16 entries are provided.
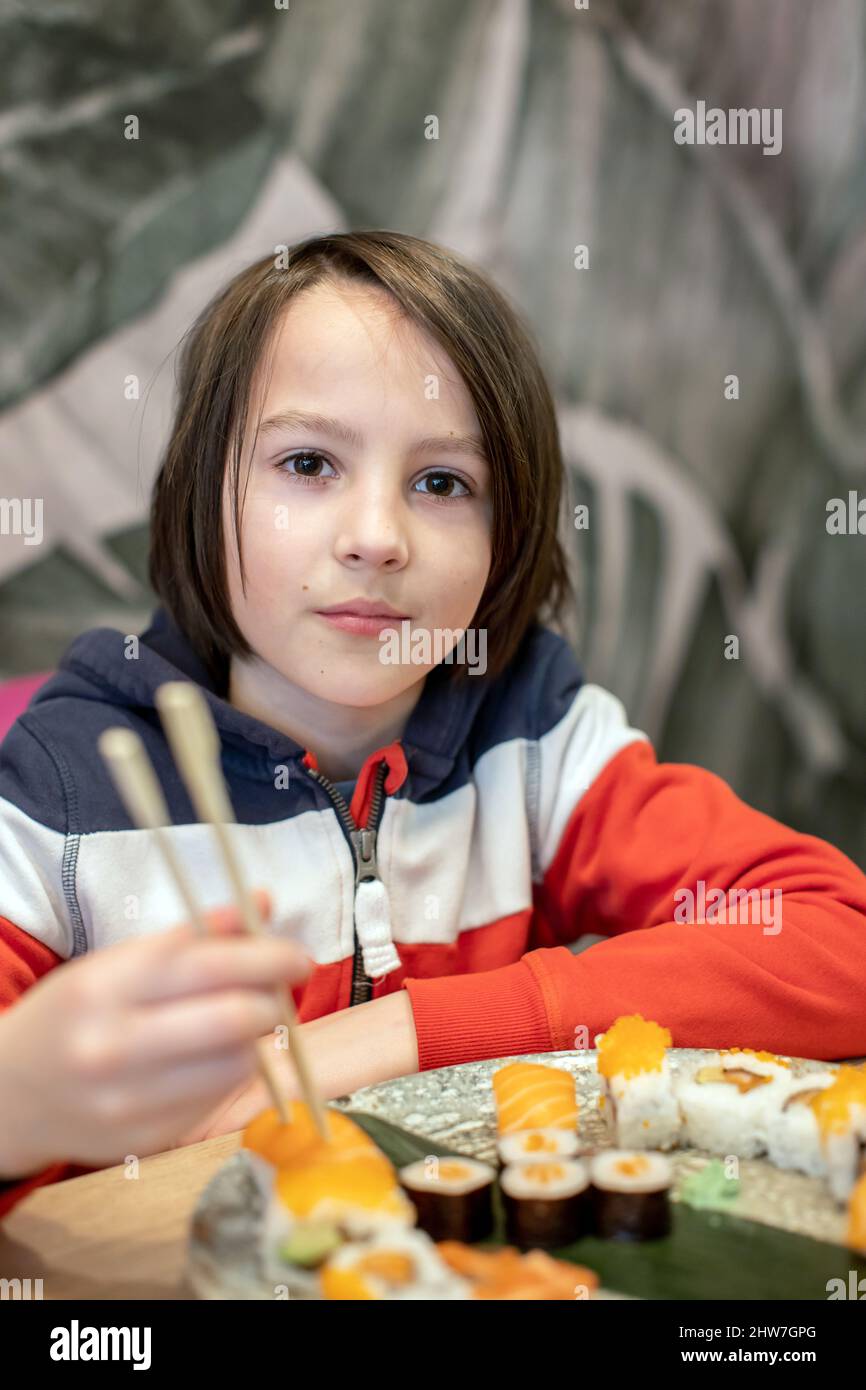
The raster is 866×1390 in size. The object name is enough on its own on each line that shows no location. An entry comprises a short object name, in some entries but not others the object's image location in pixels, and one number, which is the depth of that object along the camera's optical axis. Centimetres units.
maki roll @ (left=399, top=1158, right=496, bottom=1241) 65
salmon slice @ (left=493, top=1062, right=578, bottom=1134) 76
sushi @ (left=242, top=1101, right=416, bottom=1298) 60
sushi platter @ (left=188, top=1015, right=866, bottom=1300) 60
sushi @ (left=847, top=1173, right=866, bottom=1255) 66
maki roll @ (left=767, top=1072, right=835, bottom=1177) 73
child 95
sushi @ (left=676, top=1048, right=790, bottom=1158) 75
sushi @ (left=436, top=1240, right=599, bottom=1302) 59
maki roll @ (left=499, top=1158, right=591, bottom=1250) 66
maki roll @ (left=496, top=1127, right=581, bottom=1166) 72
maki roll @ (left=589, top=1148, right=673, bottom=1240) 67
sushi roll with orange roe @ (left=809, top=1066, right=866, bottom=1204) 71
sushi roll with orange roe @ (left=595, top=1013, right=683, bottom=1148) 76
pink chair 132
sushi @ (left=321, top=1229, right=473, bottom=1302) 57
